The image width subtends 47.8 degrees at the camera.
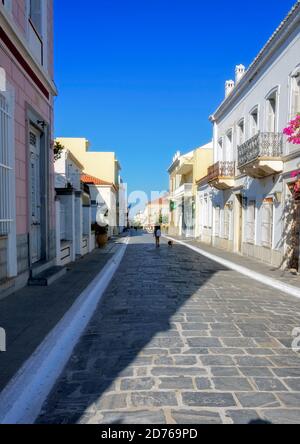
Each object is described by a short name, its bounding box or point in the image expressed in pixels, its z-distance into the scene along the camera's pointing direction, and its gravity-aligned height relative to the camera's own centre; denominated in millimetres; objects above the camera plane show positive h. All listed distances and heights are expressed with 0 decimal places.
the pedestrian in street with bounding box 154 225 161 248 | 19191 -1219
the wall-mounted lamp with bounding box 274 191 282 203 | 11477 +536
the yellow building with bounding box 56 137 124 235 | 38812 +6037
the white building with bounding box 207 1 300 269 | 10859 +2038
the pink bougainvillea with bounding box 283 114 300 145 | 8633 +2152
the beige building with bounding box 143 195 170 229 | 60575 -85
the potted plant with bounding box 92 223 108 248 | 18828 -1289
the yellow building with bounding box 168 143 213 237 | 29375 +2071
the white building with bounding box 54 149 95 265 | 11227 -341
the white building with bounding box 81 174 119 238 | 31422 +1718
